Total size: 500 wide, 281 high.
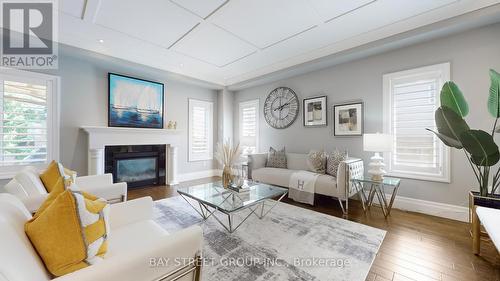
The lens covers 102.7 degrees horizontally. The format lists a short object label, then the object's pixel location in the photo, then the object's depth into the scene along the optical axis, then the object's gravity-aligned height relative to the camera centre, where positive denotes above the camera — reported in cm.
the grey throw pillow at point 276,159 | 420 -39
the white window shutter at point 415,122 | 284 +29
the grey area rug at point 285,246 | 164 -107
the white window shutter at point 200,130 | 531 +29
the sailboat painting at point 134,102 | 408 +82
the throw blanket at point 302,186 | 322 -76
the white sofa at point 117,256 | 69 -49
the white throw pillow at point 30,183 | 154 -34
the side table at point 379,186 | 278 -67
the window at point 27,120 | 302 +31
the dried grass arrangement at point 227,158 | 264 -24
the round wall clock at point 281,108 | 455 +79
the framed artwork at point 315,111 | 403 +61
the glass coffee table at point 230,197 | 212 -67
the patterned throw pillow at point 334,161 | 327 -34
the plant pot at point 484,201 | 192 -58
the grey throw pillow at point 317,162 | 353 -37
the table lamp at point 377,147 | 280 -8
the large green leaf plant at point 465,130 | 188 +12
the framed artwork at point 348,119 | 355 +40
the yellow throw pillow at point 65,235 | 82 -41
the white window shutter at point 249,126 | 535 +41
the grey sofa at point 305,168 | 290 -59
